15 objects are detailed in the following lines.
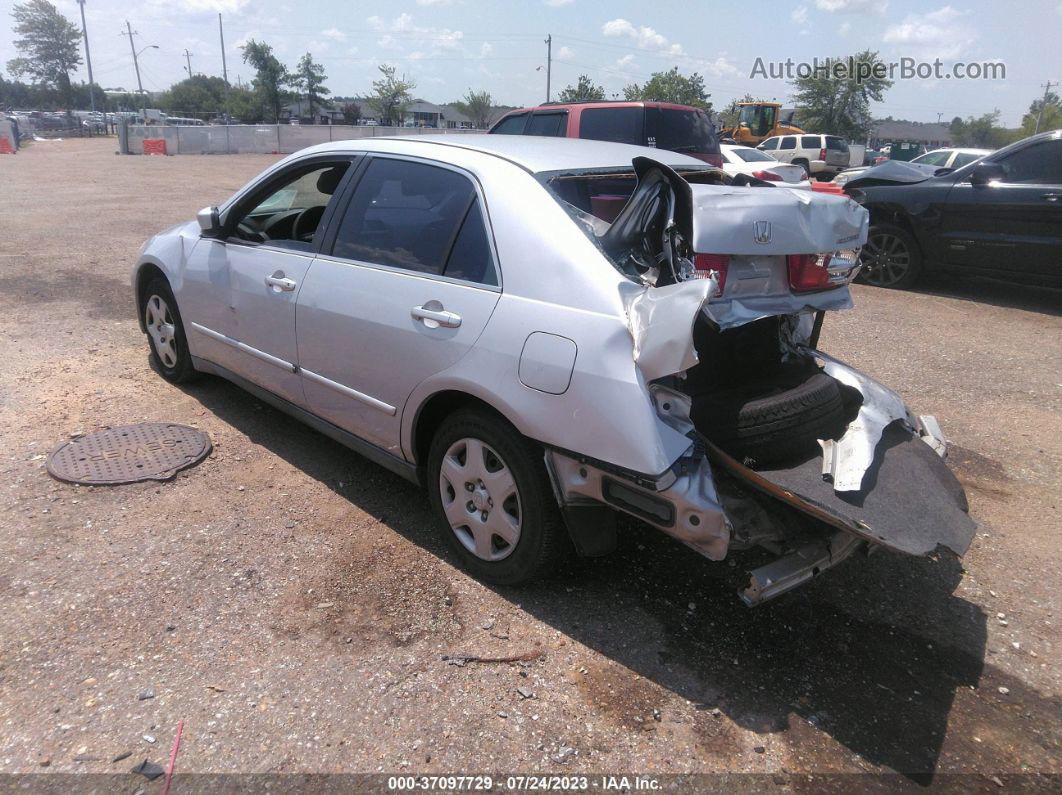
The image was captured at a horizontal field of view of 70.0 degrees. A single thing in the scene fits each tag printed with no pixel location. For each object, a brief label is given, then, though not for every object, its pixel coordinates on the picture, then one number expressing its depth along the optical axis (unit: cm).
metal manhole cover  398
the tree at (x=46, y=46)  9075
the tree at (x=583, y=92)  5831
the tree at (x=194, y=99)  9038
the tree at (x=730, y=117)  4475
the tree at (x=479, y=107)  7850
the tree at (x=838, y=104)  5778
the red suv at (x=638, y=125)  973
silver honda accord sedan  257
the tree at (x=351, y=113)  7319
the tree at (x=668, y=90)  5903
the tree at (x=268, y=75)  7088
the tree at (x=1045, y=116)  6325
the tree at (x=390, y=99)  6606
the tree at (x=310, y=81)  7488
